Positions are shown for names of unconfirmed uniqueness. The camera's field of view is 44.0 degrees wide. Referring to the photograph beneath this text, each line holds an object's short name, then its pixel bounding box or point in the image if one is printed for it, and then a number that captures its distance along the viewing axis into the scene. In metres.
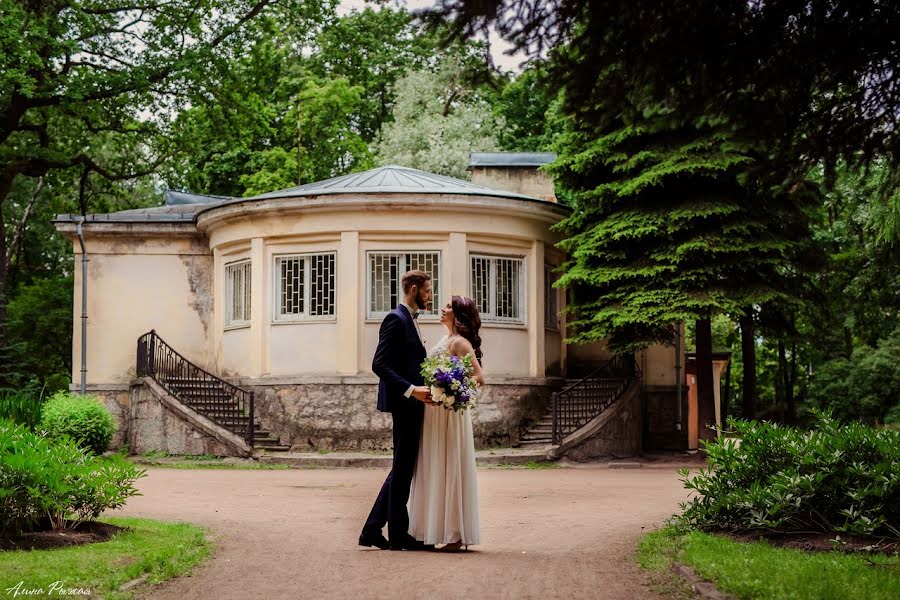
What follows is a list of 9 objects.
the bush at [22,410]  18.94
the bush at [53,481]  7.93
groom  8.39
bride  8.35
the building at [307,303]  20.95
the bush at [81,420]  18.81
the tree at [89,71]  24.48
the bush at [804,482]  8.20
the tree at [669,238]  20.11
